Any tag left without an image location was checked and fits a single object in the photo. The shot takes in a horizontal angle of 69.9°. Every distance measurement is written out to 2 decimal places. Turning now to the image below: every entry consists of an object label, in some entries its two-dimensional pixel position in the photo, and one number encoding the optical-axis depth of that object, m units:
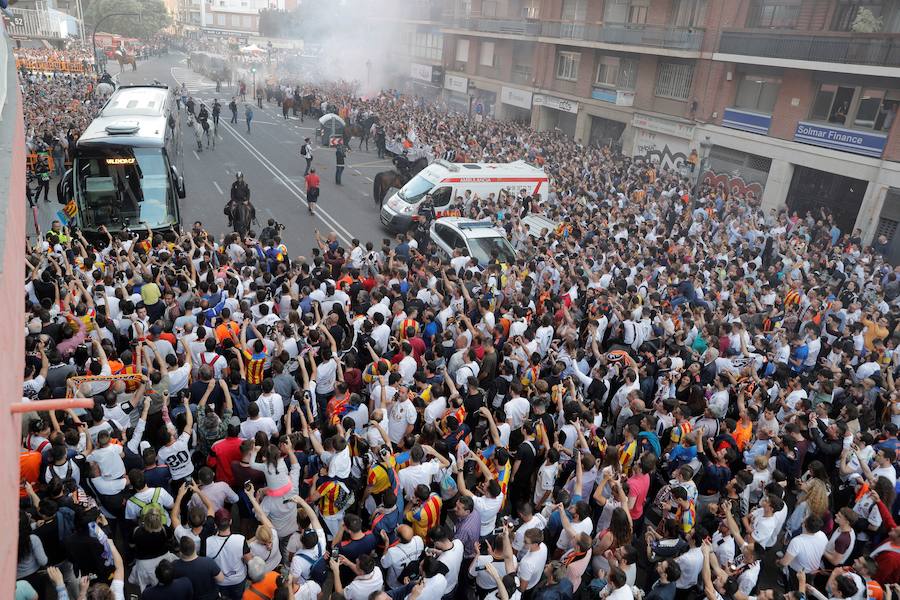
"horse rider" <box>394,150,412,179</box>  24.52
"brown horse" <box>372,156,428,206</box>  20.59
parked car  14.23
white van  17.89
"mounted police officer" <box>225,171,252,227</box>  15.90
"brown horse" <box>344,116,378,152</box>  30.91
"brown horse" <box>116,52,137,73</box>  58.36
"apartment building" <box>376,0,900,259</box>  19.67
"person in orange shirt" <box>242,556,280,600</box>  4.52
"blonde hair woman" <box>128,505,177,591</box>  4.92
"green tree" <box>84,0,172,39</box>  84.12
